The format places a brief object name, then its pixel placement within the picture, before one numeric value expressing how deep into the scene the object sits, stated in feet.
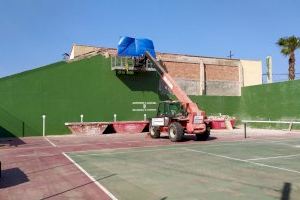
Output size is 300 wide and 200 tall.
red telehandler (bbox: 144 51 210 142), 52.31
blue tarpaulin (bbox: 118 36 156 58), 69.48
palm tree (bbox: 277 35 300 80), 93.57
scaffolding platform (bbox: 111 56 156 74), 73.50
